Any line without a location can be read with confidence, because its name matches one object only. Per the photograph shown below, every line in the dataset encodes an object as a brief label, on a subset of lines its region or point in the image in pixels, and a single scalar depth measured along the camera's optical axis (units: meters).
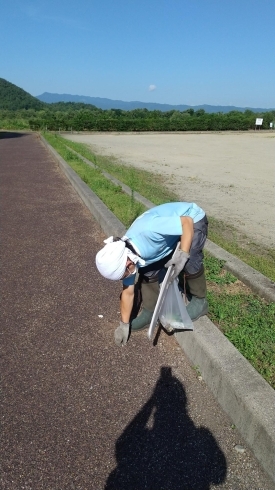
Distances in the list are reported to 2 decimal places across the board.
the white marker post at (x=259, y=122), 47.82
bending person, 2.65
